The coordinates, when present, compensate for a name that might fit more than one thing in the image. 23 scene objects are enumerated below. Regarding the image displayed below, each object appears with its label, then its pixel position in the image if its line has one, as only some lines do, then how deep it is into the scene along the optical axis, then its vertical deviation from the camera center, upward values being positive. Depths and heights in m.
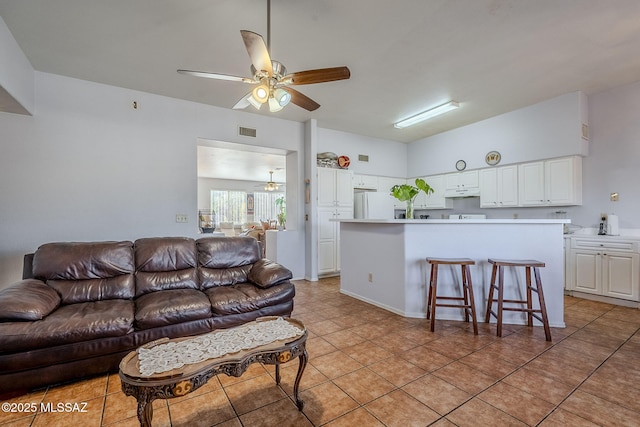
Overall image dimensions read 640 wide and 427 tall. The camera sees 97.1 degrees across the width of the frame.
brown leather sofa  1.93 -0.77
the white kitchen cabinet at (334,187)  5.45 +0.51
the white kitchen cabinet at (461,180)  5.55 +0.67
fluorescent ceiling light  4.55 +1.72
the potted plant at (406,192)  3.37 +0.25
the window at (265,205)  12.06 +0.35
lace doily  1.42 -0.75
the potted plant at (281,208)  8.29 +0.22
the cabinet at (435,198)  6.14 +0.34
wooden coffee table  1.29 -0.78
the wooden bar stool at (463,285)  2.89 -0.76
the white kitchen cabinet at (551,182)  4.34 +0.49
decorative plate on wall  5.18 +1.02
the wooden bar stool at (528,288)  2.74 -0.76
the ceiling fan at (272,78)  2.28 +1.16
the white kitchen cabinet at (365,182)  6.21 +0.70
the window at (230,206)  11.16 +0.29
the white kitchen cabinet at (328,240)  5.39 -0.53
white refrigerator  6.04 +0.17
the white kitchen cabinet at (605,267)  3.64 -0.75
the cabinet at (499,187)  4.98 +0.48
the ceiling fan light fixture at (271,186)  10.30 +1.01
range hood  5.54 +0.42
